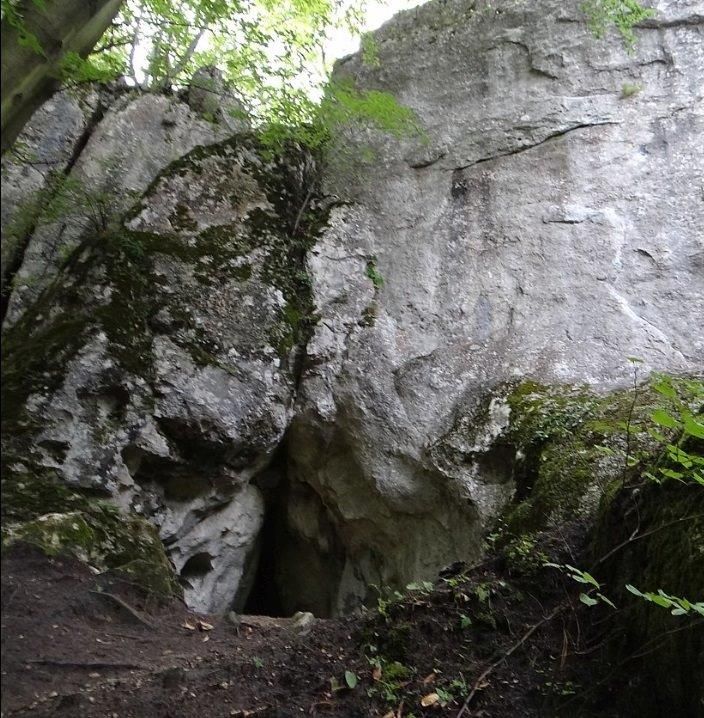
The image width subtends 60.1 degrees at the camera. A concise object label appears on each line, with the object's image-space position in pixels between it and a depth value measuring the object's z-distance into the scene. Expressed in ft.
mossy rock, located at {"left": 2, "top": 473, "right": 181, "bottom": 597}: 13.89
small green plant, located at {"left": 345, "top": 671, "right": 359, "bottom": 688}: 12.01
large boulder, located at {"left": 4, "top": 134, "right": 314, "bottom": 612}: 16.99
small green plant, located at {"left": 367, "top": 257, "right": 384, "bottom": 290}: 24.71
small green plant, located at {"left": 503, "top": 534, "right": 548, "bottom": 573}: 13.71
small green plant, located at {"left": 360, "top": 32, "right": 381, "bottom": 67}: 27.55
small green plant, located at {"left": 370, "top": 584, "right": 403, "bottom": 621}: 13.73
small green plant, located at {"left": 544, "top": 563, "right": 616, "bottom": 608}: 10.68
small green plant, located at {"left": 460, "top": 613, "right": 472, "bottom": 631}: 12.95
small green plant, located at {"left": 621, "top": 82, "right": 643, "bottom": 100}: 26.18
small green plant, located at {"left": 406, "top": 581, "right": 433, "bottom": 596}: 14.07
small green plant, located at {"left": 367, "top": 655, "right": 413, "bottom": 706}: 11.81
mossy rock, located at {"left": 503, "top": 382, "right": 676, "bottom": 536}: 15.57
